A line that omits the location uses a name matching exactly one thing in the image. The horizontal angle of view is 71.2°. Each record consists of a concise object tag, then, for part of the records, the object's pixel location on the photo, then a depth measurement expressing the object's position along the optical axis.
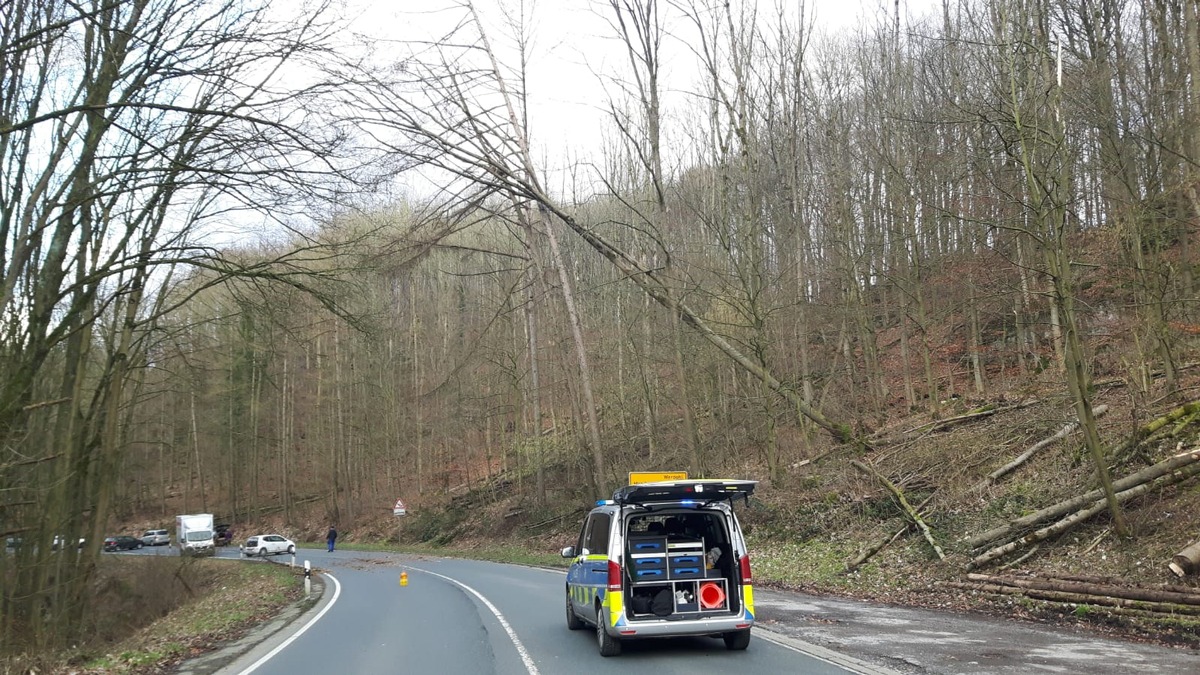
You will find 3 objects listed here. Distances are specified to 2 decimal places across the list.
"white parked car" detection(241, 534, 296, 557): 43.53
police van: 9.63
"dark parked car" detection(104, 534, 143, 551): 51.04
